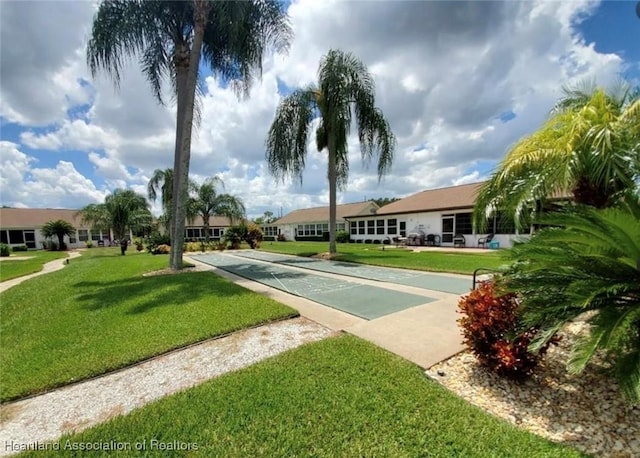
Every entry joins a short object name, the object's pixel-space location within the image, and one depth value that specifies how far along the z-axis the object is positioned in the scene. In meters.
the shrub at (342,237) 32.66
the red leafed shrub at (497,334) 3.25
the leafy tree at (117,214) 25.69
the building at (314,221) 33.90
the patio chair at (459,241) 21.20
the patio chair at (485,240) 19.89
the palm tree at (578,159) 3.93
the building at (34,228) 34.28
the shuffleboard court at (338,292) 6.01
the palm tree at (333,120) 13.85
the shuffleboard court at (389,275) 7.86
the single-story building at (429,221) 21.23
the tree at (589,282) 2.37
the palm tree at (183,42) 9.73
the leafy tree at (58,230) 32.66
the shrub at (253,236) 26.83
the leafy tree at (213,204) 27.72
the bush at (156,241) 23.03
